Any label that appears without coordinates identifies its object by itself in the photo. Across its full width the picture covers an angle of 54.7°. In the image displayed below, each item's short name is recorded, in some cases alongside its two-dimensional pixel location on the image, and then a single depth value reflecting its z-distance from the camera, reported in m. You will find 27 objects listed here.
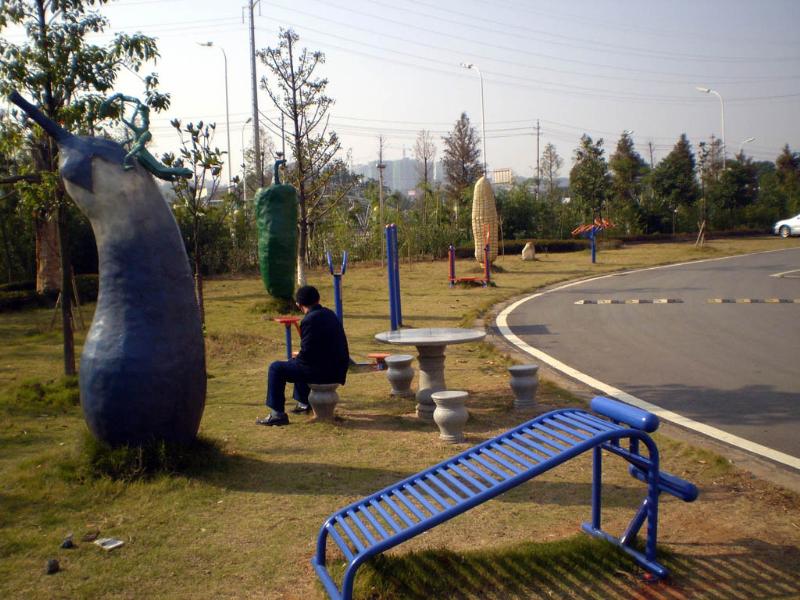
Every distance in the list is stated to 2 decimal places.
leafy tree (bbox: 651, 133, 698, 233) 43.50
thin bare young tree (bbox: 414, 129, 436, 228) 38.72
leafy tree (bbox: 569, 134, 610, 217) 41.91
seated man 7.36
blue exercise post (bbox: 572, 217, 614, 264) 29.23
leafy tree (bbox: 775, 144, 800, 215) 48.34
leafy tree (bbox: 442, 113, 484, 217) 56.88
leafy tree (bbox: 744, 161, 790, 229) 47.03
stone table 7.80
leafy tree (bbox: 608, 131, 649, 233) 43.19
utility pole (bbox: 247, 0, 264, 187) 24.81
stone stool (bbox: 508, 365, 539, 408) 7.84
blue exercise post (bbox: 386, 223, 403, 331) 11.48
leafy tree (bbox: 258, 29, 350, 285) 20.70
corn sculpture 26.12
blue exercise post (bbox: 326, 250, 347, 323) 10.28
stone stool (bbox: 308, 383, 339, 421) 7.50
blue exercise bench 4.00
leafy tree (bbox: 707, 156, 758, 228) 45.76
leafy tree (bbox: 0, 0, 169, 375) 9.04
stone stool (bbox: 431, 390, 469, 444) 6.70
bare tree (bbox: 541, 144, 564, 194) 69.01
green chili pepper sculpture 16.67
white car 41.78
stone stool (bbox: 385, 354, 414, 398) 8.60
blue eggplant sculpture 5.74
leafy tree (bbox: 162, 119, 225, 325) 12.62
